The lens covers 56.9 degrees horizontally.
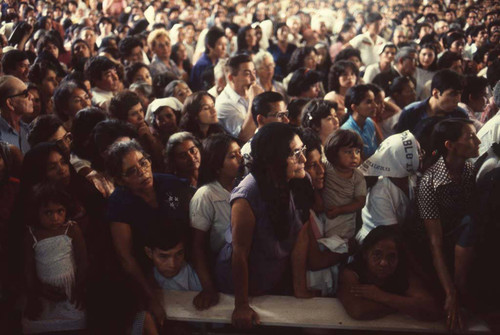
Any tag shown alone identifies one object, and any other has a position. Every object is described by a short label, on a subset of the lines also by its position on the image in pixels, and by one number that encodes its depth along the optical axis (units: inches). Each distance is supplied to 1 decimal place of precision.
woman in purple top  79.7
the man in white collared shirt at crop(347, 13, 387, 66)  267.7
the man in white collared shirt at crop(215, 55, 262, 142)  159.8
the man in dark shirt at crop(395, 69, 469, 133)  147.7
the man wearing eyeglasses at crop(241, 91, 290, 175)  136.6
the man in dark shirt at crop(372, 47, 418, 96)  204.1
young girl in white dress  87.7
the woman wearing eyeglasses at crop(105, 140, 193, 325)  91.6
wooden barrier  86.8
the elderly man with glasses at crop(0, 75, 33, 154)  133.9
